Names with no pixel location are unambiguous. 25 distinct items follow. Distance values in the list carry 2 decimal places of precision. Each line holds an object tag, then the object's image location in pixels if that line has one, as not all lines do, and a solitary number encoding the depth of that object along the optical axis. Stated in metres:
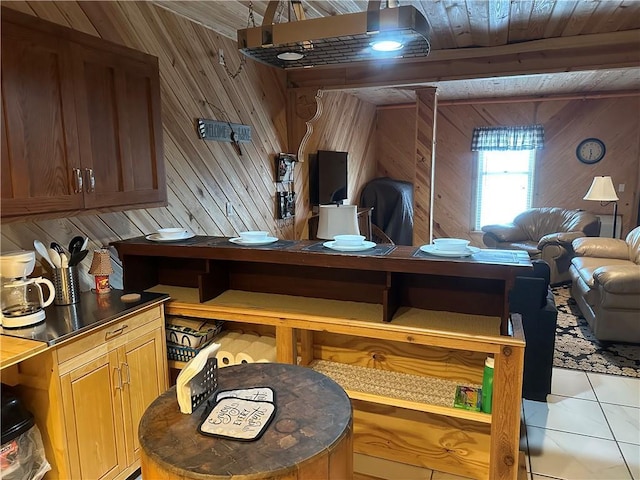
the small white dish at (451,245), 2.07
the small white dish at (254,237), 2.39
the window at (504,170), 7.30
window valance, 7.21
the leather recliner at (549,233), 5.75
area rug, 3.50
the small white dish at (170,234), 2.52
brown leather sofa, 3.68
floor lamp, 5.75
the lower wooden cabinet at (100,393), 1.80
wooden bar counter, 1.96
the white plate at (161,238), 2.51
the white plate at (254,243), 2.36
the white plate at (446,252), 2.04
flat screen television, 5.18
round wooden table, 1.20
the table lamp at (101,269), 2.34
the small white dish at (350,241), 2.25
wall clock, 6.96
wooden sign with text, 3.33
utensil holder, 2.12
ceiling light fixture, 1.45
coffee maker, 1.86
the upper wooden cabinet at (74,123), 1.72
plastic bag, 1.68
